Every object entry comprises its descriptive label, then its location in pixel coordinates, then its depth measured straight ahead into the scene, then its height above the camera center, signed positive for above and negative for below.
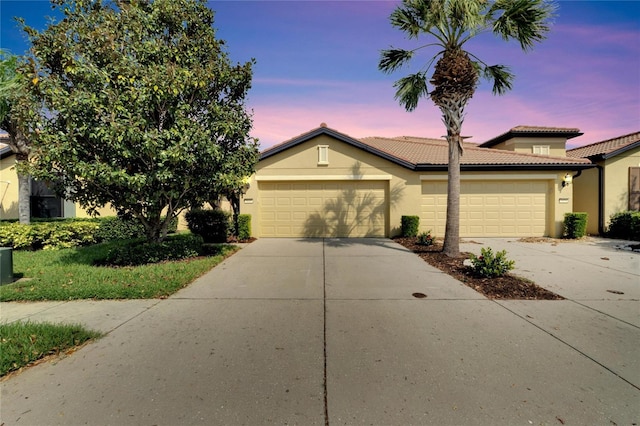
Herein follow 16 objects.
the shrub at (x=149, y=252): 7.32 -1.20
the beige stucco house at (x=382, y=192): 12.51 +0.77
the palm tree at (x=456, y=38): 7.41 +4.73
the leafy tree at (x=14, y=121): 7.79 +2.82
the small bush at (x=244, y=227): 12.15 -0.81
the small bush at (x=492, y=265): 5.88 -1.16
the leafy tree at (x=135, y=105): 6.22 +2.38
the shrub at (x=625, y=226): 11.43 -0.65
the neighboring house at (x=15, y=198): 14.05 +0.45
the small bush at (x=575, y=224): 11.83 -0.60
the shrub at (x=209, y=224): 11.74 -0.66
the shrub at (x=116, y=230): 10.91 -0.89
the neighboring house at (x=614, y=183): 12.84 +1.23
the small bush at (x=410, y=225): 11.88 -0.67
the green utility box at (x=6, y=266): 5.74 -1.21
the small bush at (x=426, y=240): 10.15 -1.10
